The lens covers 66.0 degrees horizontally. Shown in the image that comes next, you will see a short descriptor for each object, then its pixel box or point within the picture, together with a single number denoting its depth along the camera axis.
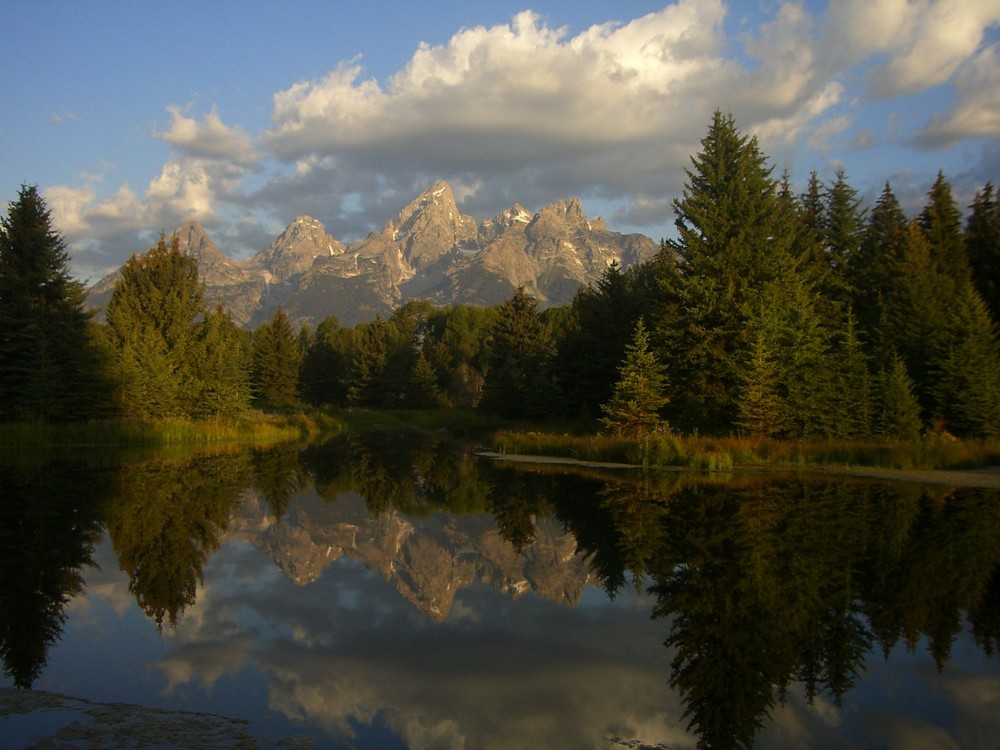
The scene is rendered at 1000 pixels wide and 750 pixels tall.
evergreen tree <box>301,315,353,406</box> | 98.12
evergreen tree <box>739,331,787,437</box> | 27.12
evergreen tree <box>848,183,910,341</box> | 35.88
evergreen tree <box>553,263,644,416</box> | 40.41
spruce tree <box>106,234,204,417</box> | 41.00
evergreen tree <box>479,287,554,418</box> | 43.84
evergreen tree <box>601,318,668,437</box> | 29.22
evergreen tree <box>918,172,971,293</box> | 36.93
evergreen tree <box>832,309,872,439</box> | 27.11
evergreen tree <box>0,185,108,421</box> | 35.91
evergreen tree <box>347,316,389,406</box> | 90.19
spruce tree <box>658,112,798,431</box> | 30.69
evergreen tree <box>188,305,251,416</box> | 46.28
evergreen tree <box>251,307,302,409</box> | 81.62
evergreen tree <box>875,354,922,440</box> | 26.80
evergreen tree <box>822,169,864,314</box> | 41.78
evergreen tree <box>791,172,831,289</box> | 37.19
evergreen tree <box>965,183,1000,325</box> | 36.12
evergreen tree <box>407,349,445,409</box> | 82.06
